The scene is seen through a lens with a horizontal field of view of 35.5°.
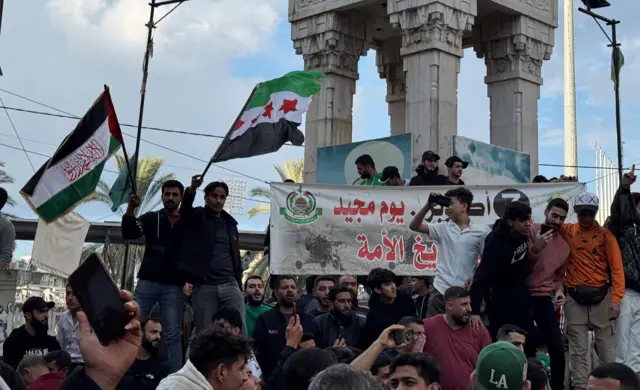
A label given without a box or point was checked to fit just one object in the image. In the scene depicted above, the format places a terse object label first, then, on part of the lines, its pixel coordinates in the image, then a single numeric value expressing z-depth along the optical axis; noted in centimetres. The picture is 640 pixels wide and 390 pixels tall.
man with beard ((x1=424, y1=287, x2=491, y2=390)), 855
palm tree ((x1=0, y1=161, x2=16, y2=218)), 3369
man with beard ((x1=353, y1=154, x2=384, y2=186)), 1413
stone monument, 1977
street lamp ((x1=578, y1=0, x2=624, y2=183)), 1338
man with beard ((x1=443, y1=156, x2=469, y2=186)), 1311
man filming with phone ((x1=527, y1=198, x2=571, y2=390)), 952
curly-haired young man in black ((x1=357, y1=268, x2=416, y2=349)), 977
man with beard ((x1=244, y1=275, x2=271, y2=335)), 1156
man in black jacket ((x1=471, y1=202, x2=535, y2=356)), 941
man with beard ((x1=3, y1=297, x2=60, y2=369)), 1123
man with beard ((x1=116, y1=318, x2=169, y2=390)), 818
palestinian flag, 1104
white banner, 1325
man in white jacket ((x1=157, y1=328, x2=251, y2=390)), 548
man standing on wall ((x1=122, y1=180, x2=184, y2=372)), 978
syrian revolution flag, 1184
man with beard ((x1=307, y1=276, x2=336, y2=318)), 1103
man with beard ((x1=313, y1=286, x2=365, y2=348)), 1009
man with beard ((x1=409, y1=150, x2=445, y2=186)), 1355
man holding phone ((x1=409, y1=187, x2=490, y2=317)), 1002
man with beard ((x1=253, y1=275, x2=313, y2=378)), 968
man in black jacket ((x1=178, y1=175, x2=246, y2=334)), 1002
